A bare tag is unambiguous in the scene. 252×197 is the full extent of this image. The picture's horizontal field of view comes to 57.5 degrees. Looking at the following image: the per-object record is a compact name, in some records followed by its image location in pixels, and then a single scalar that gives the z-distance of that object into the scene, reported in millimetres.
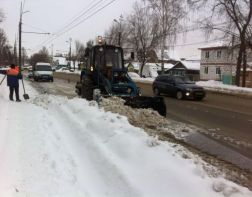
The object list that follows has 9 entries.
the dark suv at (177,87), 14687
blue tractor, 10210
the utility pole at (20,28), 20095
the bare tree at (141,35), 33953
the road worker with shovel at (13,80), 10466
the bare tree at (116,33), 39858
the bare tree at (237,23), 21103
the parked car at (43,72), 25341
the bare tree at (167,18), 28686
